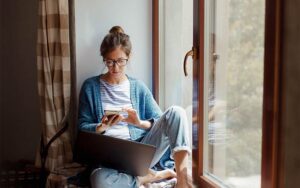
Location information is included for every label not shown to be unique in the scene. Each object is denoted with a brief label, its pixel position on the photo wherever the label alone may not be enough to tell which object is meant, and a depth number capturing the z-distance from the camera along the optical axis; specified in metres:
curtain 1.89
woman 1.66
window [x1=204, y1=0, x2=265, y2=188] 1.22
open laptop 1.60
